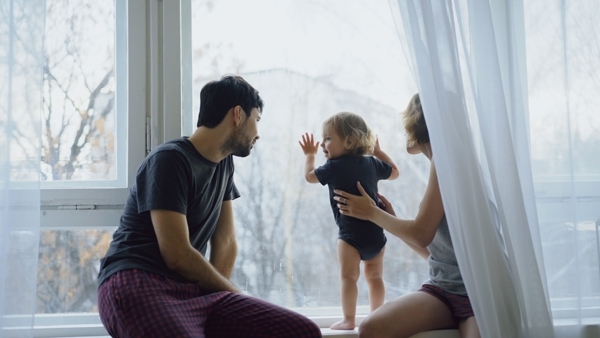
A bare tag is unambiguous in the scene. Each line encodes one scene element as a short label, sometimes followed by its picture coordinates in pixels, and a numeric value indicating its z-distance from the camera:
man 1.70
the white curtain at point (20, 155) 1.78
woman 1.90
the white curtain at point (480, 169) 1.83
